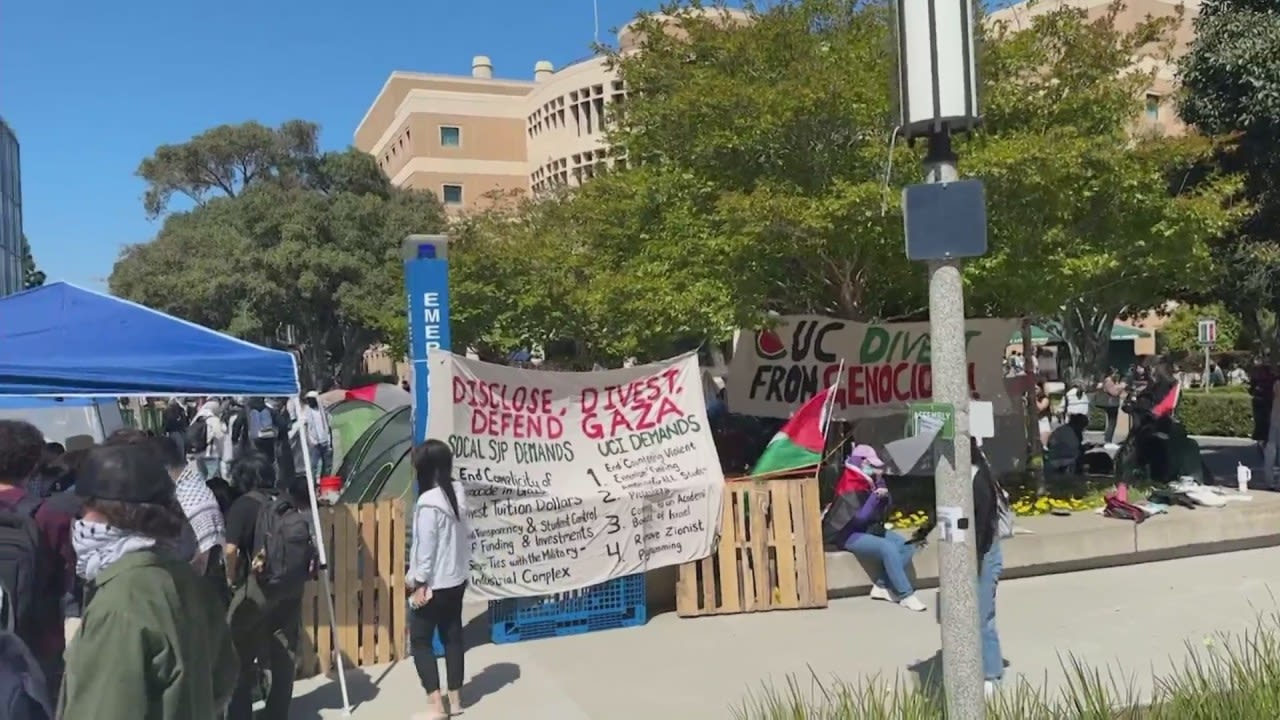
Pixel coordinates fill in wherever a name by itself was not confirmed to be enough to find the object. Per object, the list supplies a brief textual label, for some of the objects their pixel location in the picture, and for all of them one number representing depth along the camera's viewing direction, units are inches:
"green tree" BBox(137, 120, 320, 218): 1549.0
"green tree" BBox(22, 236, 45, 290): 1898.1
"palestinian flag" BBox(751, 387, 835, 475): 305.9
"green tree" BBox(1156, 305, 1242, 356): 1546.5
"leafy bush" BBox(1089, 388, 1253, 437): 756.6
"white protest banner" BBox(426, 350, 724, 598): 254.8
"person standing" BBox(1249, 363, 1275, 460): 518.7
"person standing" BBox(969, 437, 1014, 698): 202.4
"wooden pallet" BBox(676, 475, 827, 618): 285.1
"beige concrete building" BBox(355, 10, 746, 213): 2139.5
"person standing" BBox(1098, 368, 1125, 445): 695.7
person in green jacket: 88.8
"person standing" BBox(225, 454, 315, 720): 191.2
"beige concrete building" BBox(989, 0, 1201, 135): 1503.9
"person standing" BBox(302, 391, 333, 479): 552.1
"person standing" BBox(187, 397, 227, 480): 608.7
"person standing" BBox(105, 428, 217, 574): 179.6
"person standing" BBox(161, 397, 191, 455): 722.8
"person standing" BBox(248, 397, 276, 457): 606.2
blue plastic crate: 264.2
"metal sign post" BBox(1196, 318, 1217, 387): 962.1
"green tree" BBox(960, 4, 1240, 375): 321.1
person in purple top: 287.0
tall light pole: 152.0
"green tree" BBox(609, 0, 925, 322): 326.6
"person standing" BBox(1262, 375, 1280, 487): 462.3
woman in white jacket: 203.2
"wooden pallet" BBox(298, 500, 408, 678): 239.6
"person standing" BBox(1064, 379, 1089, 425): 689.6
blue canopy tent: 198.8
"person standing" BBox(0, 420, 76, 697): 141.6
